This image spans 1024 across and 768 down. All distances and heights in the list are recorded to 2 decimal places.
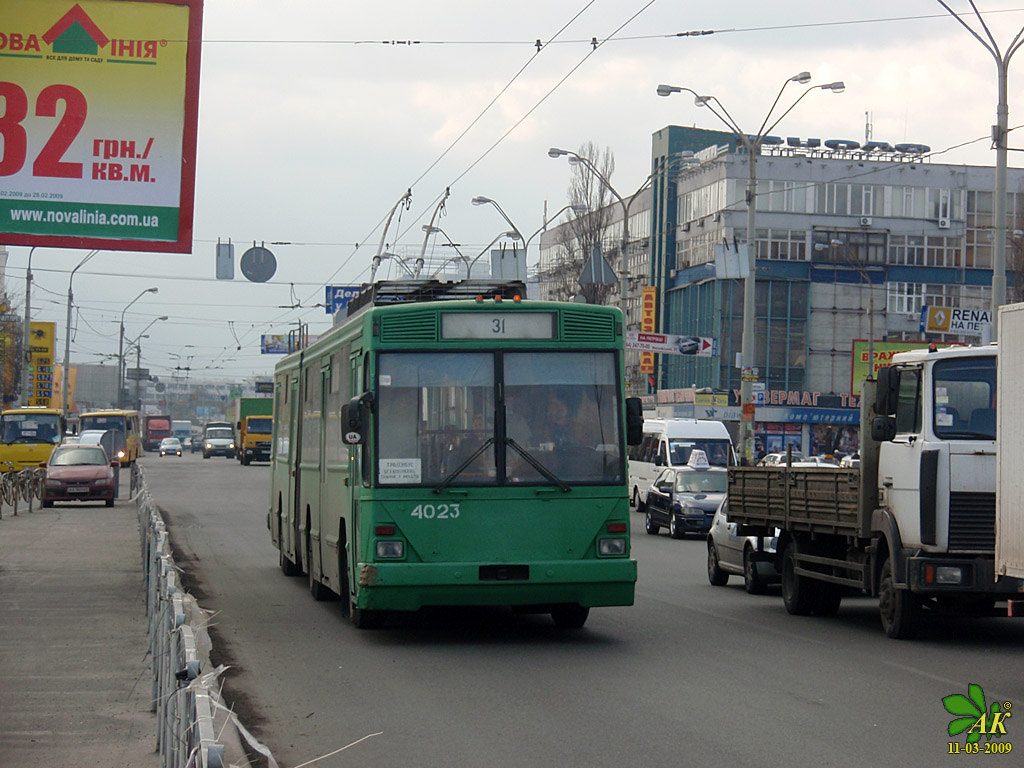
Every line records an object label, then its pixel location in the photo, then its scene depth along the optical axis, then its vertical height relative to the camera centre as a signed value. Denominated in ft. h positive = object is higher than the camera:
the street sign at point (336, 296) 191.93 +18.51
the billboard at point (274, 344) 320.09 +19.74
